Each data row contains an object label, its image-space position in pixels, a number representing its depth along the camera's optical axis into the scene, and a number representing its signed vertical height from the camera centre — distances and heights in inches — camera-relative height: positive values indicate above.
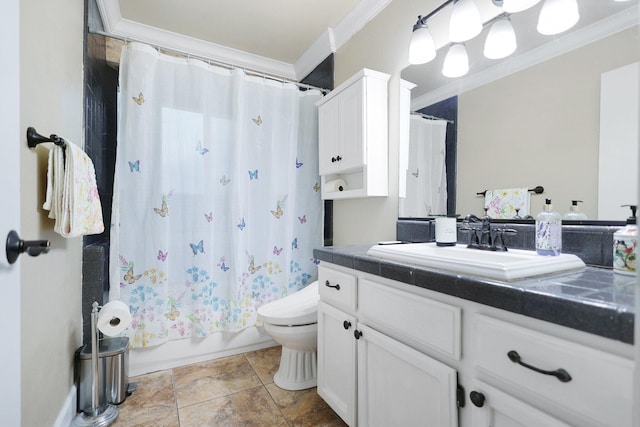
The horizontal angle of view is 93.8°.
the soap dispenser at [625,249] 32.5 -4.2
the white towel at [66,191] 45.7 +2.8
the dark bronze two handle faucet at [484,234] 47.0 -3.8
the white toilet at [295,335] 66.3 -27.8
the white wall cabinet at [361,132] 73.0 +19.9
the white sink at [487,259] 31.0 -6.3
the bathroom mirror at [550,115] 38.3 +14.9
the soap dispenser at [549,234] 39.7 -3.0
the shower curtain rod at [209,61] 71.9 +42.0
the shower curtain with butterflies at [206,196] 74.2 +3.8
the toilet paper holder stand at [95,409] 57.7 -39.7
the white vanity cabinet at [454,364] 22.9 -15.6
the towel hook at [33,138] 40.7 +9.9
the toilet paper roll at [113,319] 61.2 -22.7
